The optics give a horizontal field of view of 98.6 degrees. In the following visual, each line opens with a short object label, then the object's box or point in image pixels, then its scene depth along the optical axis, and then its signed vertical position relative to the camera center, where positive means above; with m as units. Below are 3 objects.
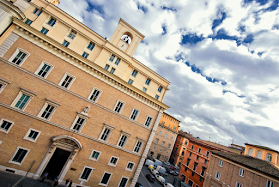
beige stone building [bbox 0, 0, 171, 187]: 16.62 -0.18
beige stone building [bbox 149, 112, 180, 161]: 55.19 +0.10
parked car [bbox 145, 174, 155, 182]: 30.60 -10.41
